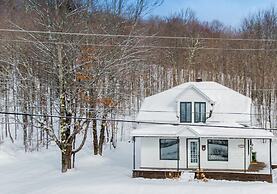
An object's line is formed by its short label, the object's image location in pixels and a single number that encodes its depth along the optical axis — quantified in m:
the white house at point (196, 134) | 22.92
